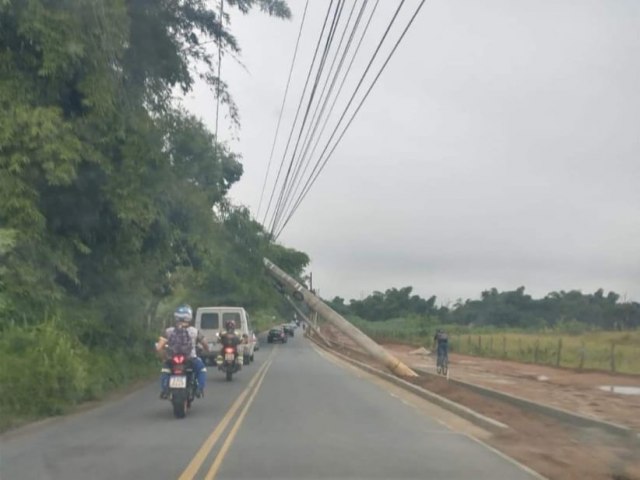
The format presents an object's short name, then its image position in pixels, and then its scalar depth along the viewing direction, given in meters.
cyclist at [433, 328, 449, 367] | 36.44
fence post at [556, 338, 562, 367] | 42.66
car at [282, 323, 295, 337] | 88.88
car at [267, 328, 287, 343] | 80.83
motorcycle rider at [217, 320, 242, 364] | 28.38
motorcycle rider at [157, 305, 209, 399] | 17.94
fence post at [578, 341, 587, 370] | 39.60
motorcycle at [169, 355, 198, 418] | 17.75
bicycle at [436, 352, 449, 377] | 36.47
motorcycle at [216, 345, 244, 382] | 29.03
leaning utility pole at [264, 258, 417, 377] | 37.69
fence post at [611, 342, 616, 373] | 36.91
